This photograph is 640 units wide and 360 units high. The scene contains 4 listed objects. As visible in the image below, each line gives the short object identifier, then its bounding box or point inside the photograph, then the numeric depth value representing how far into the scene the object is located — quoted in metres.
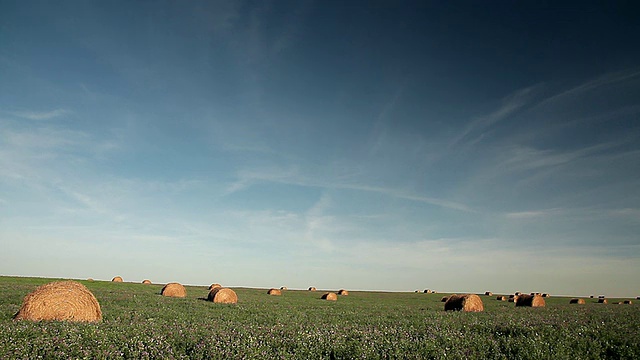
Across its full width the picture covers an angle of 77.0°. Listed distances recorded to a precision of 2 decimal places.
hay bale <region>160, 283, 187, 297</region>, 40.66
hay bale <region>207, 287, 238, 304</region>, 34.73
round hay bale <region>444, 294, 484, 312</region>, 31.52
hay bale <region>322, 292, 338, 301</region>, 49.87
